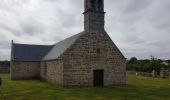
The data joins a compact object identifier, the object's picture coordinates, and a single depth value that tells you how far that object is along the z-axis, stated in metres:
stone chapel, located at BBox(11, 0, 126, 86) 13.05
